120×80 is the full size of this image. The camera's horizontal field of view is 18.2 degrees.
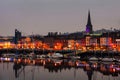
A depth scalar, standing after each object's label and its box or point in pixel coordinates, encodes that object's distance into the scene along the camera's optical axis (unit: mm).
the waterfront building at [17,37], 187875
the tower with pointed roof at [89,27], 168062
